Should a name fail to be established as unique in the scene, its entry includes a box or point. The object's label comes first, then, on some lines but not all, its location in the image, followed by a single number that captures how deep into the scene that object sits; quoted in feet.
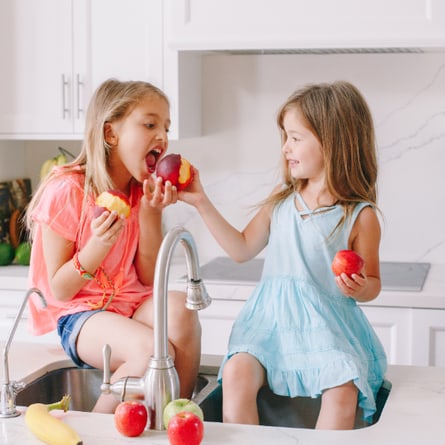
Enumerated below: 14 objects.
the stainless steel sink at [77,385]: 11.22
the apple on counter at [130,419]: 9.11
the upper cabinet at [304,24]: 15.07
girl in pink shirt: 10.97
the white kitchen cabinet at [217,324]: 15.51
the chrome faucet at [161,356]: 9.25
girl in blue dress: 10.56
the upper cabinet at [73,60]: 16.22
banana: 8.95
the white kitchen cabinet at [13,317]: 16.17
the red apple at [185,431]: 8.78
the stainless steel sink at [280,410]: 10.93
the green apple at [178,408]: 9.23
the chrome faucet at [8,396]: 9.63
